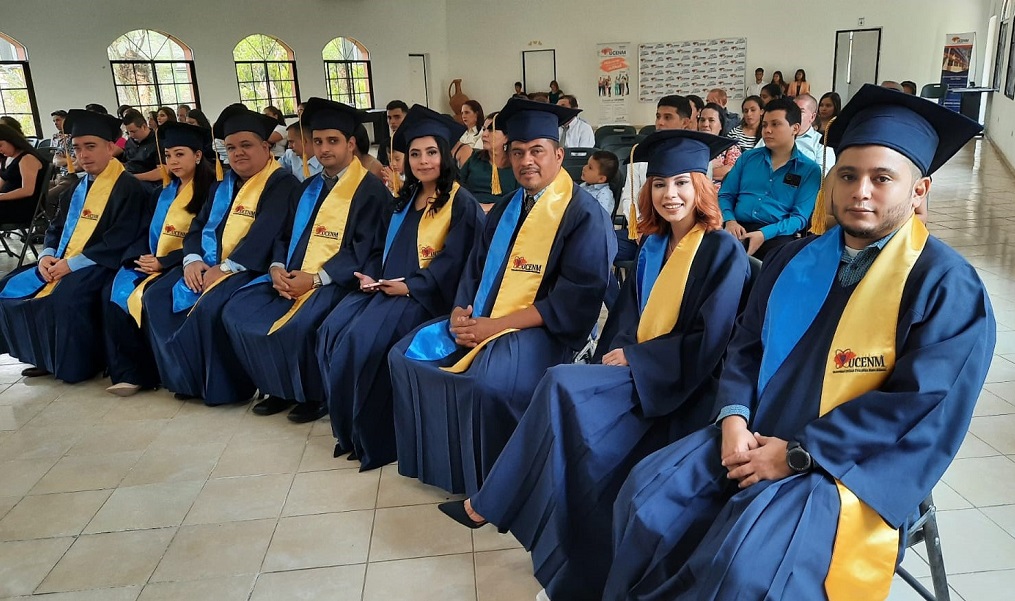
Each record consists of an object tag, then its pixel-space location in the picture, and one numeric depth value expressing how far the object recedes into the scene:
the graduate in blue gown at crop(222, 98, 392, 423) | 3.34
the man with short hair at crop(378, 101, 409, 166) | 6.02
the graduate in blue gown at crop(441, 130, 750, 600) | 2.05
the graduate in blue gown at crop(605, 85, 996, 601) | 1.46
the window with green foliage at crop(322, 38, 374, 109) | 14.80
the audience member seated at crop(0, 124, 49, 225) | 5.88
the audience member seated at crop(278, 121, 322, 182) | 5.57
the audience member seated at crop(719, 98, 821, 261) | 3.62
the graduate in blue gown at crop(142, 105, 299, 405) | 3.60
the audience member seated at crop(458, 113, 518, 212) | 4.39
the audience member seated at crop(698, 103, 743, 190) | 4.88
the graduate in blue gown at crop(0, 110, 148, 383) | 3.96
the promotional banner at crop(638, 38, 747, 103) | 15.09
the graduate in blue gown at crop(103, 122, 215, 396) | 3.89
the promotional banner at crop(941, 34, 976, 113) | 14.21
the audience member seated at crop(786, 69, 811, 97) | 14.43
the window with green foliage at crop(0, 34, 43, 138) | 10.20
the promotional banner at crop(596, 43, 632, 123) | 15.77
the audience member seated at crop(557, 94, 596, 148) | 7.00
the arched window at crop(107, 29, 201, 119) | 11.65
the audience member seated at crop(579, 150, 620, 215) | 4.36
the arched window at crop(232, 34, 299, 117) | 13.21
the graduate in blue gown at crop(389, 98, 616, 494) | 2.53
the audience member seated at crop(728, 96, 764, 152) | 5.71
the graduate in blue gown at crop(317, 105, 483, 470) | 3.01
